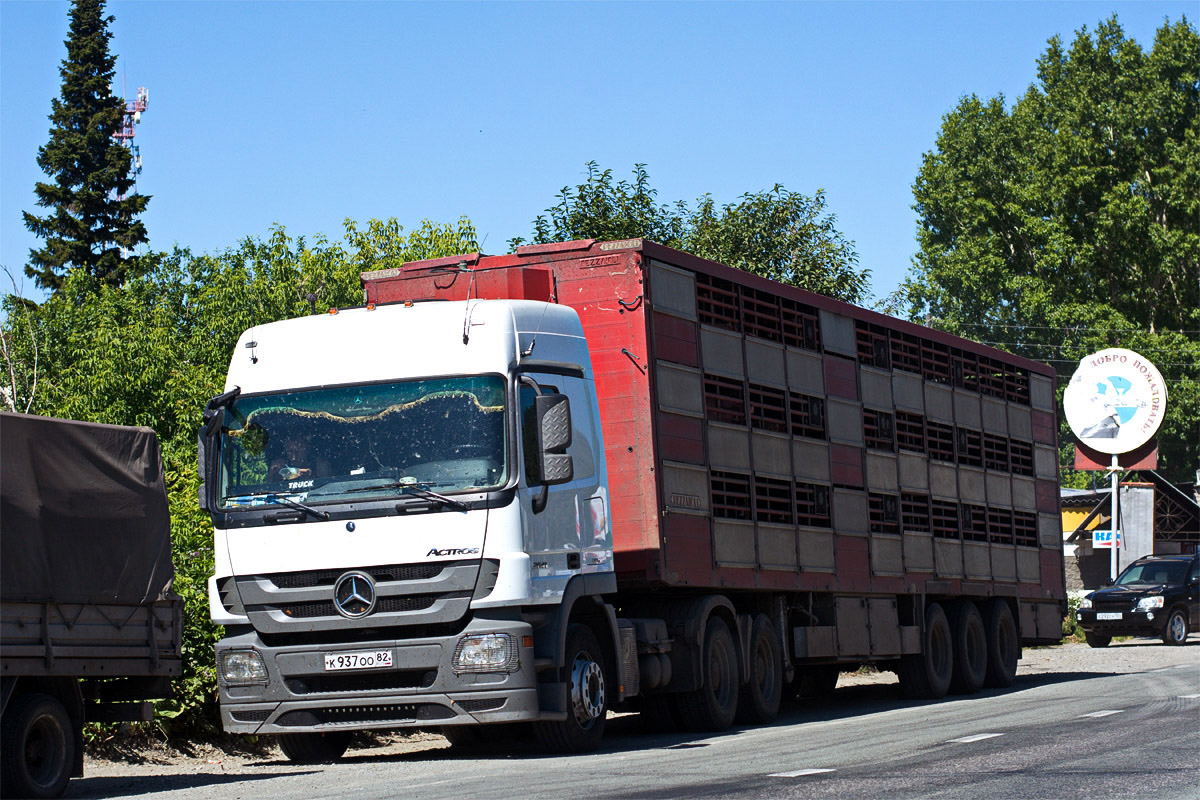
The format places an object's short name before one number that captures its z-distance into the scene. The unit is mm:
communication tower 59062
